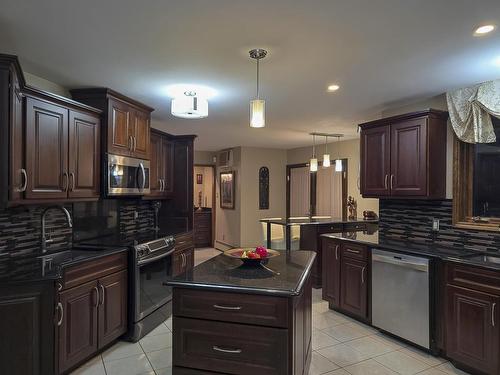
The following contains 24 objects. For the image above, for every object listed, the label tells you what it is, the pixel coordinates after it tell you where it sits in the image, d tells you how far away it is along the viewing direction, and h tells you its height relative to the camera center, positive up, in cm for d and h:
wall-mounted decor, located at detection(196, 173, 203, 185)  889 +35
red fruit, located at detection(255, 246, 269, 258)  230 -42
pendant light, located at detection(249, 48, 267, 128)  241 +59
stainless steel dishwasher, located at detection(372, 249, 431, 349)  295 -96
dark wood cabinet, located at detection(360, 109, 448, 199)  334 +39
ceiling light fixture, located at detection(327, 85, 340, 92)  322 +102
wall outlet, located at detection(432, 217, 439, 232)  349 -34
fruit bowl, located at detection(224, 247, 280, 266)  225 -44
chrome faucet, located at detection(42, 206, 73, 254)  291 -38
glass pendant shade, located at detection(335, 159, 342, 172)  577 +47
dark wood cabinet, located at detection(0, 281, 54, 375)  213 -89
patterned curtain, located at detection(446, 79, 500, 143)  300 +77
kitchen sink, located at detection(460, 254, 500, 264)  266 -54
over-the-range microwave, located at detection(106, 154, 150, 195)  332 +17
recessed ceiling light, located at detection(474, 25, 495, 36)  204 +101
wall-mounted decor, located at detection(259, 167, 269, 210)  769 +10
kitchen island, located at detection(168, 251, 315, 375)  179 -73
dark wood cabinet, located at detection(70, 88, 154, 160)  329 +75
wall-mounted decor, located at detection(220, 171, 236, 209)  767 +7
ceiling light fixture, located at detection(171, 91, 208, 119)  322 +83
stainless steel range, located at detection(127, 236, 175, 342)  320 -94
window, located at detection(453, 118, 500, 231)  317 +8
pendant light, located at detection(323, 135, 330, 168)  573 +54
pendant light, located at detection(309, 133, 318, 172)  577 +49
